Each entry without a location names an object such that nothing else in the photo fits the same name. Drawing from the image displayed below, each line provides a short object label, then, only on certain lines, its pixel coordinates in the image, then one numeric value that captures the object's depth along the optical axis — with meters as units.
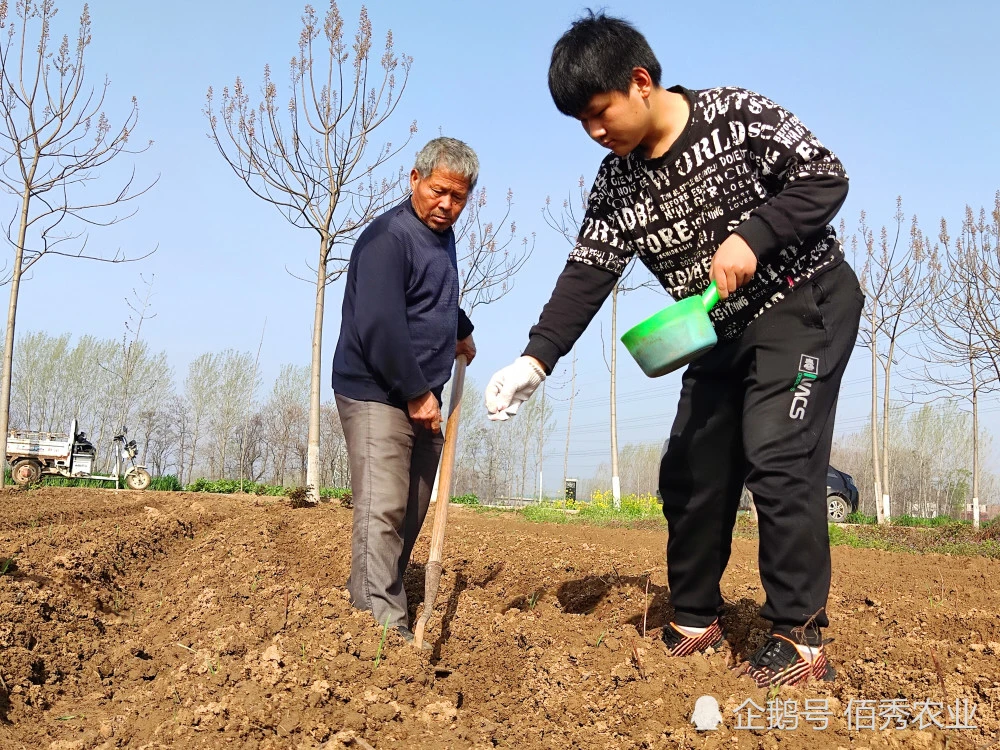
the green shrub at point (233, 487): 16.19
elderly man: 3.07
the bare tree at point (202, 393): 35.75
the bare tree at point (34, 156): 10.04
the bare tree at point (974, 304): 15.13
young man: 2.38
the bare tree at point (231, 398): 34.38
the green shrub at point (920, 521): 17.50
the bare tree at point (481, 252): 15.19
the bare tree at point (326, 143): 10.23
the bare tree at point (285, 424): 34.03
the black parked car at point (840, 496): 18.39
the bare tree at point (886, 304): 17.20
